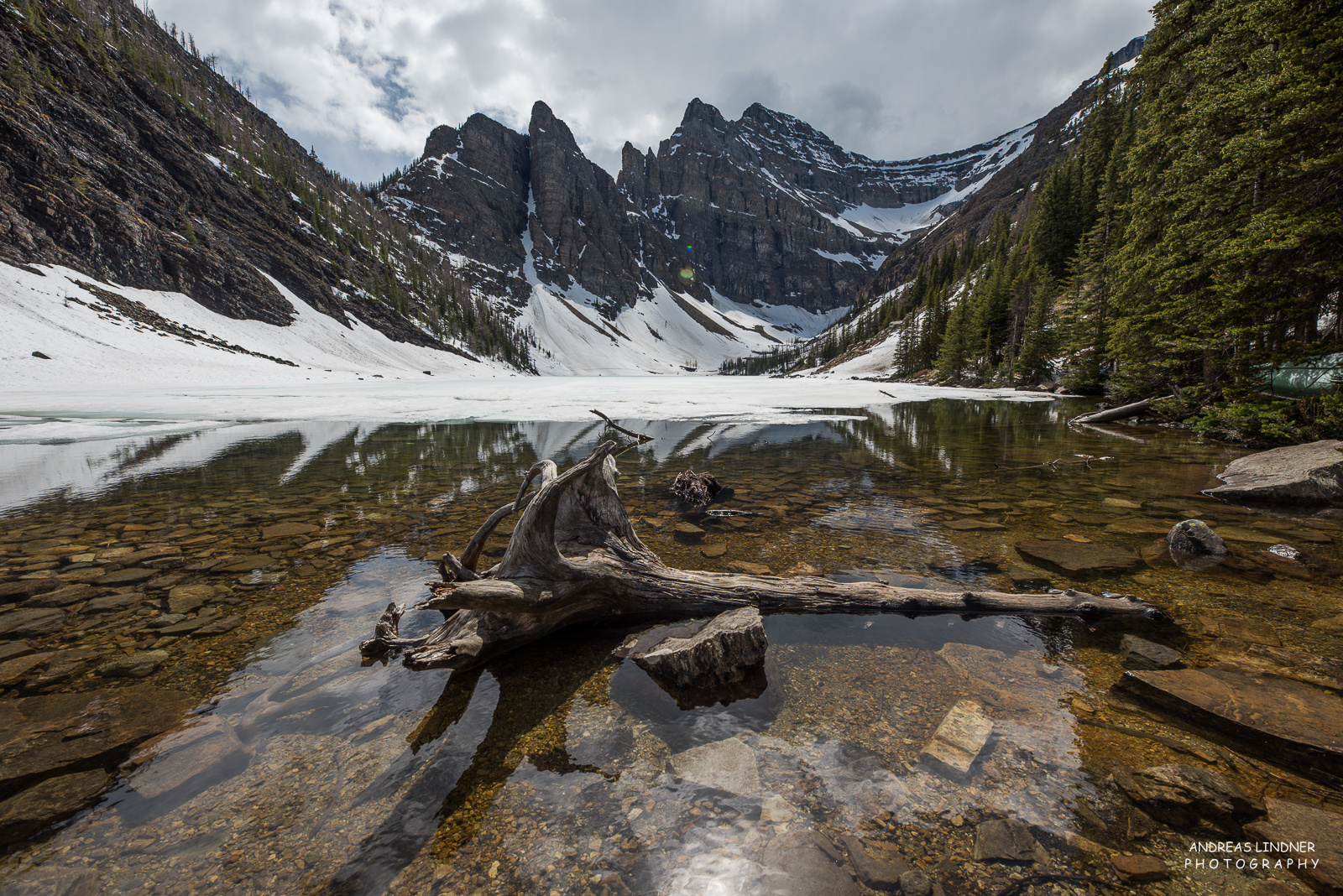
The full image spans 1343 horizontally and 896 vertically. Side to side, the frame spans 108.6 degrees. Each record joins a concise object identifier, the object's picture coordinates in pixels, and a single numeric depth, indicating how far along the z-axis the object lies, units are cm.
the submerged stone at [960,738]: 288
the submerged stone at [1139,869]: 212
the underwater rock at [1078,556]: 550
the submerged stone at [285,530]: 709
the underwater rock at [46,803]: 239
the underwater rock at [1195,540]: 564
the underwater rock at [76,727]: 285
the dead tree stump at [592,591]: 379
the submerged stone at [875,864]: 218
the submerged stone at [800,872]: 220
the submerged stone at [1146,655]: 369
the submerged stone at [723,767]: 277
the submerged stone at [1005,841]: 227
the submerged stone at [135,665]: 382
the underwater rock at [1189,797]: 237
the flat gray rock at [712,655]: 367
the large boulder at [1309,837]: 206
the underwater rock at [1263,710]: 268
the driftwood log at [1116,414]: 1849
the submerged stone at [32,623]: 439
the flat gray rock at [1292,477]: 714
